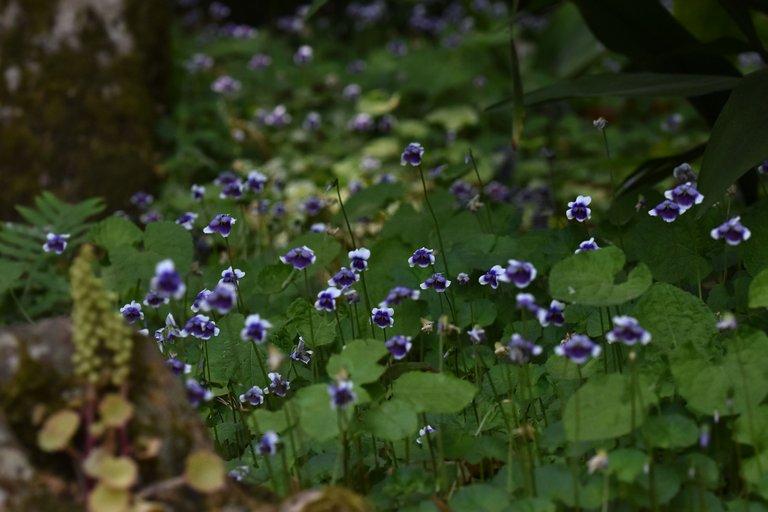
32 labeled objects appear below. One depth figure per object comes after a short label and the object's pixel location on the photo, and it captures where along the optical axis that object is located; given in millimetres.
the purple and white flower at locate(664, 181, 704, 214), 1389
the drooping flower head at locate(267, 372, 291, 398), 1372
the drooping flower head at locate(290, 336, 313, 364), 1417
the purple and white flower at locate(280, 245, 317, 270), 1416
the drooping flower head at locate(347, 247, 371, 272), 1410
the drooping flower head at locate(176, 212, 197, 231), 1581
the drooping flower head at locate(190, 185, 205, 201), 1660
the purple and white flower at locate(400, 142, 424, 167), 1484
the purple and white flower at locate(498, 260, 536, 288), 1280
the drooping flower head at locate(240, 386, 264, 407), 1367
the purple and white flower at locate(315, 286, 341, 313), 1374
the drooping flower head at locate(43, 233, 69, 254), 1532
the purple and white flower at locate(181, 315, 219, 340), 1376
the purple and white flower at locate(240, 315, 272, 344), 1266
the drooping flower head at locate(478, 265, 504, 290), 1407
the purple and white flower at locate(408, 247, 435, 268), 1428
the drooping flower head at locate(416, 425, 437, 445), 1314
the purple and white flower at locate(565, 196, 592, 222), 1423
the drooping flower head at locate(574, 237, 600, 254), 1386
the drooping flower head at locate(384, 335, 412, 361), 1309
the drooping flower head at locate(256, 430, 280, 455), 1250
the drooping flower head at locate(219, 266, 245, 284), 1456
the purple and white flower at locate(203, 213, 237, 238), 1456
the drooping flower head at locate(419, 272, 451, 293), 1409
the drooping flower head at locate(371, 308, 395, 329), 1386
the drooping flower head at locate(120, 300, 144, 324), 1414
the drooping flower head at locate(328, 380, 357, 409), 1239
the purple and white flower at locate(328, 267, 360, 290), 1405
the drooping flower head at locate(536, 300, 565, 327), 1308
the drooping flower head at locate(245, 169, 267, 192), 1622
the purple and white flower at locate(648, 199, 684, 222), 1402
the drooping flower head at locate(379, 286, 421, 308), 1320
